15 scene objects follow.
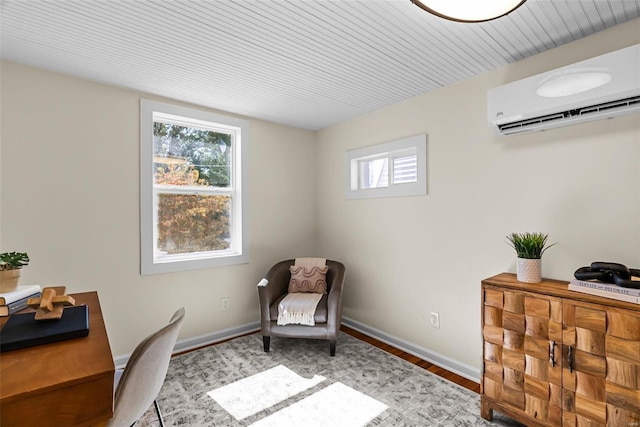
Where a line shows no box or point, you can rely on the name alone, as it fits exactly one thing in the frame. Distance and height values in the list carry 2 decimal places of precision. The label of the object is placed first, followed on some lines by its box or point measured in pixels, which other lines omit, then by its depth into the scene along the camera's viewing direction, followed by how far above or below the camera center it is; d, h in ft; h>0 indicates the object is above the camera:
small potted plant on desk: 4.54 -0.86
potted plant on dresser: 5.83 -0.91
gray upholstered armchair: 8.59 -3.09
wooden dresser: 4.54 -2.47
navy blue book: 3.26 -1.38
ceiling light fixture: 3.84 +2.71
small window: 8.68 +1.44
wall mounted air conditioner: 5.00 +2.17
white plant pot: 5.82 -1.15
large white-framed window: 8.61 +0.80
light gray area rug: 6.09 -4.20
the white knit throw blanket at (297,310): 8.56 -2.82
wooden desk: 2.52 -1.52
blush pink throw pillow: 10.02 -2.27
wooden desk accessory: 3.83 -1.22
